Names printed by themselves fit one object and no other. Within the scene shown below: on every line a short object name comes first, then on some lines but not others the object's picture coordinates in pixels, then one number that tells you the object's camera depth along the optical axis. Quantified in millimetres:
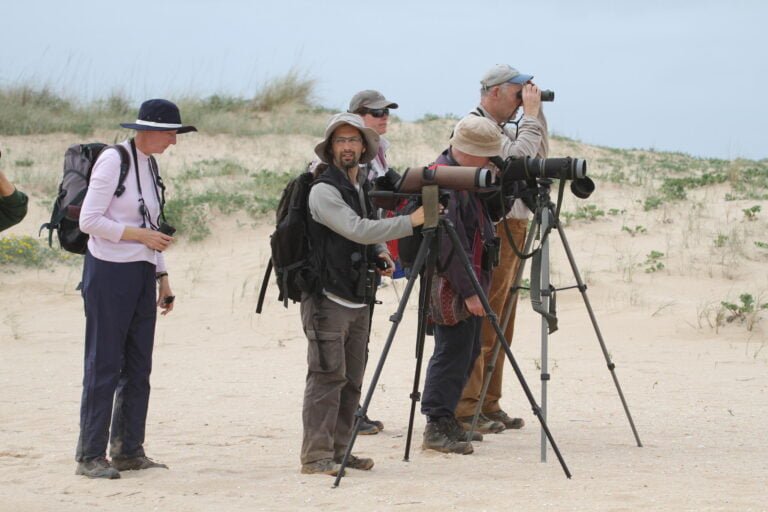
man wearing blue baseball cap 12227
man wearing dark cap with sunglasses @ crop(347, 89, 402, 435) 12992
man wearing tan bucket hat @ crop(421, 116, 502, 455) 11219
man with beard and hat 10055
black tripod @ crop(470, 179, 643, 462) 10828
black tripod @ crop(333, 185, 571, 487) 9898
